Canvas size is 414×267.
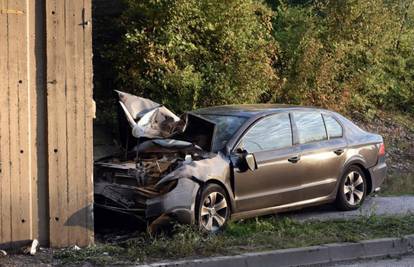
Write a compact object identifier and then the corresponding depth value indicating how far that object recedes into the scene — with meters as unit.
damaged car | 7.65
